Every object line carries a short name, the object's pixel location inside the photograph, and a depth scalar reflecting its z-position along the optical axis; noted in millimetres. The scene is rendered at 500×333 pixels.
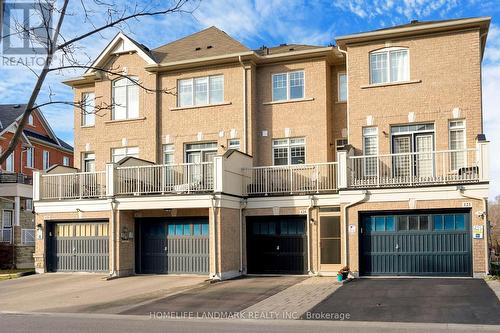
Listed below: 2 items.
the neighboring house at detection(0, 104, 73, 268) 32812
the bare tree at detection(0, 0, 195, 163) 5931
